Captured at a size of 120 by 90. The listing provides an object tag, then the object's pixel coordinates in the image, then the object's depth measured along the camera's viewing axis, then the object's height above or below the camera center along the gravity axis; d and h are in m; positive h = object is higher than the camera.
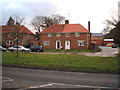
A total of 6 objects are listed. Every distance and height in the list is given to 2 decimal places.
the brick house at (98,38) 89.84 +4.73
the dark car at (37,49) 36.91 -0.73
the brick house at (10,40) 51.30 +2.09
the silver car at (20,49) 34.16 -0.67
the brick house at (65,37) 43.53 +2.72
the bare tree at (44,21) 65.91 +10.74
